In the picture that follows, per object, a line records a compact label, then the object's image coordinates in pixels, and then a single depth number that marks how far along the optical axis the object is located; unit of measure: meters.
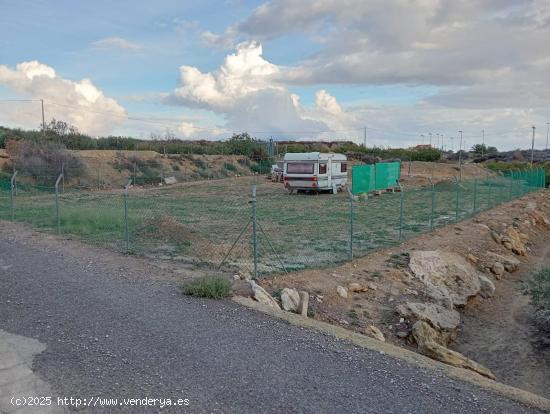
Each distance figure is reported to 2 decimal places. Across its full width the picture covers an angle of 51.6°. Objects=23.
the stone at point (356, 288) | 11.07
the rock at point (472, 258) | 15.64
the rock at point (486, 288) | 13.63
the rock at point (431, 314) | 10.54
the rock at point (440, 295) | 11.91
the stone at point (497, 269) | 15.49
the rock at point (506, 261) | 16.44
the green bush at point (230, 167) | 56.78
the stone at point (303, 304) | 9.17
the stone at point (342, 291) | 10.63
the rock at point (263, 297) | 8.99
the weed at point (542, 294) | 11.27
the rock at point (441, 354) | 8.21
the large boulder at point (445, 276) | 12.52
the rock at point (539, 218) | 25.95
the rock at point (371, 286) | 11.51
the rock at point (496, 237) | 18.84
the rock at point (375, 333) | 9.34
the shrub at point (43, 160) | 37.56
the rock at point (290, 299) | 9.24
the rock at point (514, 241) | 18.84
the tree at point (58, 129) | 54.81
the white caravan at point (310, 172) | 33.50
